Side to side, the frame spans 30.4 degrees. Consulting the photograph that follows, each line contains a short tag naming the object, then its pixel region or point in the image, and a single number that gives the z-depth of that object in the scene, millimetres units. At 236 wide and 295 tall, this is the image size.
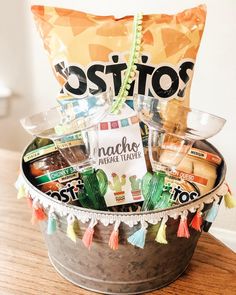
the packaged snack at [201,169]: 575
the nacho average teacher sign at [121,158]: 573
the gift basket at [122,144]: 537
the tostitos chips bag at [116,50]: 584
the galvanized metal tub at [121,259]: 508
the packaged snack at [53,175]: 563
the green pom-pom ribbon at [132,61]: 579
